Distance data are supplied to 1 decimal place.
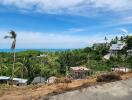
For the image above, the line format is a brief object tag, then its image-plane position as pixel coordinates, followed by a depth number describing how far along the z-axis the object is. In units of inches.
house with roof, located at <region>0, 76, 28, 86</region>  614.9
